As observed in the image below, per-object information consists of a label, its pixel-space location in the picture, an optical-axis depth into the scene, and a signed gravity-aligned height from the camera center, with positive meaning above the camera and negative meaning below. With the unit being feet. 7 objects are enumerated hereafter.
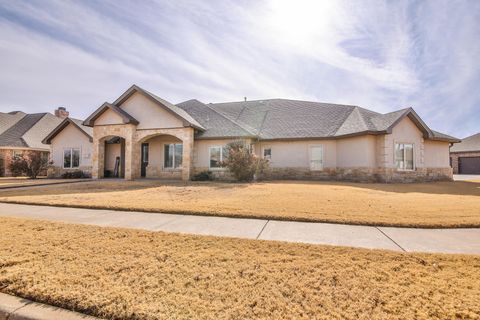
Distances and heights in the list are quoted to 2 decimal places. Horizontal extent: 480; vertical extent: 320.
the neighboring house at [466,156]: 103.45 +4.30
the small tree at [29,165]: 66.54 +0.04
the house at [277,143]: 53.67 +5.65
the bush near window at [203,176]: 55.93 -2.43
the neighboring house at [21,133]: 76.93 +11.56
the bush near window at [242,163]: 49.70 +0.57
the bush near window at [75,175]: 66.85 -2.67
